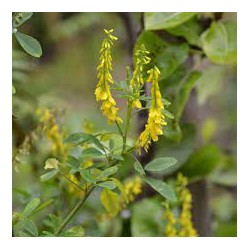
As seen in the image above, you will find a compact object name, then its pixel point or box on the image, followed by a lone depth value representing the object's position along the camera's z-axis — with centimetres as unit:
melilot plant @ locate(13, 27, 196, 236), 66
